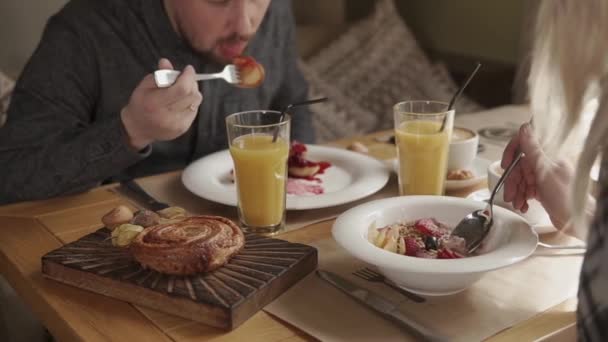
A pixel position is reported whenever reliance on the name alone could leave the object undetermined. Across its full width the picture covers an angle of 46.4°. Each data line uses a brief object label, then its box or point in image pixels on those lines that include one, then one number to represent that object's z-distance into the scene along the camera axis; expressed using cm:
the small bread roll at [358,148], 160
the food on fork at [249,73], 156
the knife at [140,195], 126
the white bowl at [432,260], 90
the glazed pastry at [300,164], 140
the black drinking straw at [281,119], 117
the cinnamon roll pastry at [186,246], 92
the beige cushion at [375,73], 296
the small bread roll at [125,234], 102
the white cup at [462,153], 138
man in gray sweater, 135
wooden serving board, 88
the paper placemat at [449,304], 86
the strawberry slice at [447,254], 96
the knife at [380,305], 84
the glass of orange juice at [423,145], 126
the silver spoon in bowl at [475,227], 101
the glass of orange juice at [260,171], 116
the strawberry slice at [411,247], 98
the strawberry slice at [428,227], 105
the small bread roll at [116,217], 113
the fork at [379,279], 94
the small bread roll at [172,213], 114
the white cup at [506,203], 113
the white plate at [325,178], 125
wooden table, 87
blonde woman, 73
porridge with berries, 97
